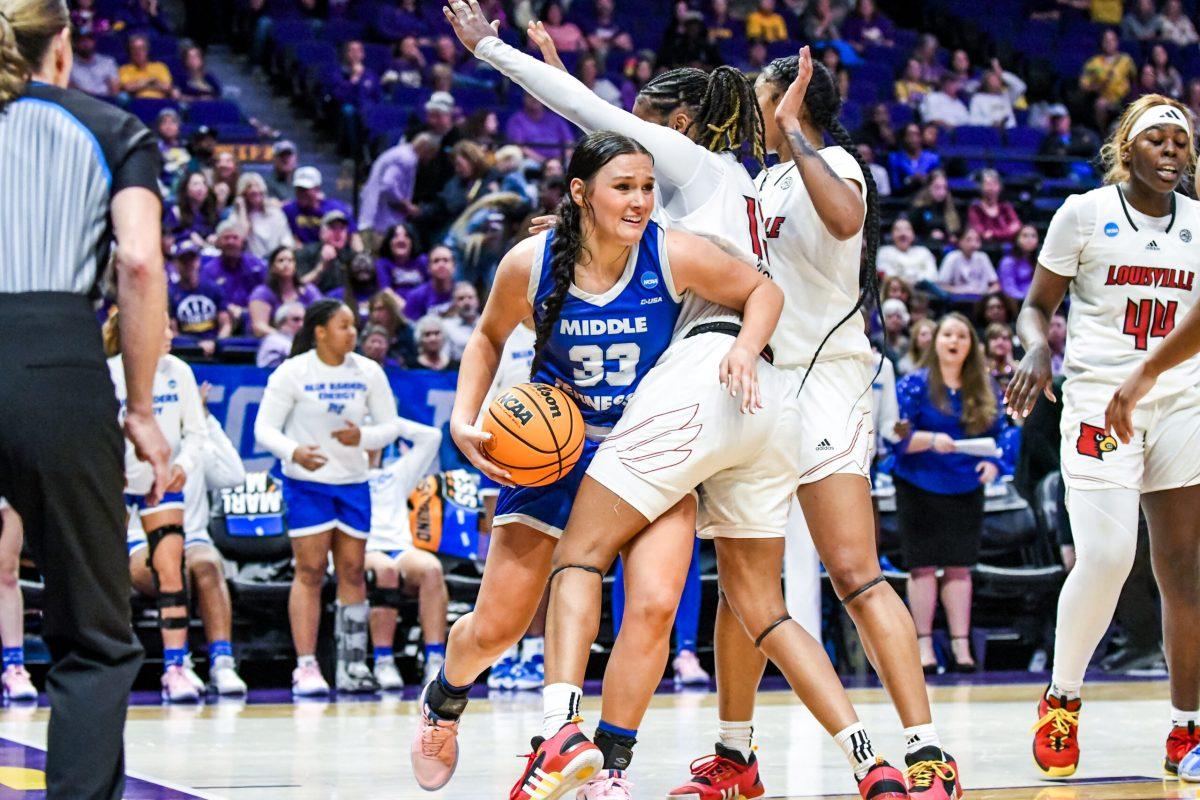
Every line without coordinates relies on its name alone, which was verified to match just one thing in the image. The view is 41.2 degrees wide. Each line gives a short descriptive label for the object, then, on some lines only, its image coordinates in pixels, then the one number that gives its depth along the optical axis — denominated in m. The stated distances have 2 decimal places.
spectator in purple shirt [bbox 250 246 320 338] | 10.81
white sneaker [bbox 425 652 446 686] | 8.45
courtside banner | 9.06
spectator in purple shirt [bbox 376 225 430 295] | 12.17
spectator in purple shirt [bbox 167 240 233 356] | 10.48
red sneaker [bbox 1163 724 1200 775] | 5.15
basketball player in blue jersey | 4.17
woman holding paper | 9.12
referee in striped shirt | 3.10
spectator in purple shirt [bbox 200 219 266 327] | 11.21
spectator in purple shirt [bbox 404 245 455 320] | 11.63
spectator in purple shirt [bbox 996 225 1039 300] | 14.02
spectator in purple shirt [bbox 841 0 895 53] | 18.52
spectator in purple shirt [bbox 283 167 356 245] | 12.55
